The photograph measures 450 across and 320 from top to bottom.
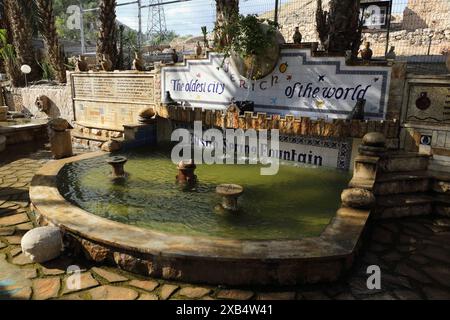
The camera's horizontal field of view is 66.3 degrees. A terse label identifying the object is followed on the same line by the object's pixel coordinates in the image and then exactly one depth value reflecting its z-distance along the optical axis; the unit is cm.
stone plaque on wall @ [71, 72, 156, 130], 1020
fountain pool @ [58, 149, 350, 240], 430
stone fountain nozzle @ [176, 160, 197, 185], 582
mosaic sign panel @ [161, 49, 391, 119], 662
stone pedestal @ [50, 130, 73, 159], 741
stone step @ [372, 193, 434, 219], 499
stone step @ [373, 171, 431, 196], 528
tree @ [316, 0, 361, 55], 759
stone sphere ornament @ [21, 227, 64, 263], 372
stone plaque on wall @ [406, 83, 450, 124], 586
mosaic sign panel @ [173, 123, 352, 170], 677
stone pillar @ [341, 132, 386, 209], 437
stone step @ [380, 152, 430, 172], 570
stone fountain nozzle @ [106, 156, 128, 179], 609
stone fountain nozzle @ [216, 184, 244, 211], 465
